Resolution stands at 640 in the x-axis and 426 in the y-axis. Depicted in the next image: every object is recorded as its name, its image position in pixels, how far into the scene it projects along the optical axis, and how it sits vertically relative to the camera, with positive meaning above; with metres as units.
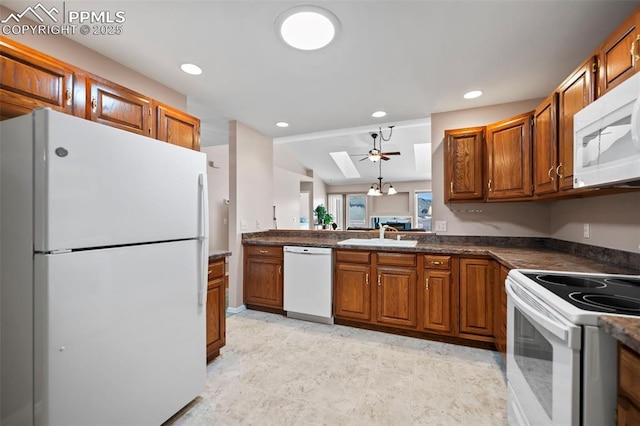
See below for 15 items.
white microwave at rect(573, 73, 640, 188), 1.07 +0.33
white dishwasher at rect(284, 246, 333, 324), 3.10 -0.82
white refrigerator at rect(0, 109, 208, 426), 1.09 -0.28
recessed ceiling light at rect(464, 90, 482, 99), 2.62 +1.15
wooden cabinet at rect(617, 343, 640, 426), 0.78 -0.52
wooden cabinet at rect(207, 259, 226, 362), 2.22 -0.81
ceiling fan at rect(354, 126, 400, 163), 4.61 +1.14
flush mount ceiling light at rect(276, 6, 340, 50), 1.60 +1.16
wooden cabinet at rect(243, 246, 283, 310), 3.38 -0.82
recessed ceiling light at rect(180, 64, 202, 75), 2.16 +1.15
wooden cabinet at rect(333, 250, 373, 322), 2.95 -0.80
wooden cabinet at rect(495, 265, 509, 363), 2.07 -0.78
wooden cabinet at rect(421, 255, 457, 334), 2.62 -0.81
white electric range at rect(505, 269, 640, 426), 0.90 -0.51
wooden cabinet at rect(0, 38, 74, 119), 1.39 +0.71
